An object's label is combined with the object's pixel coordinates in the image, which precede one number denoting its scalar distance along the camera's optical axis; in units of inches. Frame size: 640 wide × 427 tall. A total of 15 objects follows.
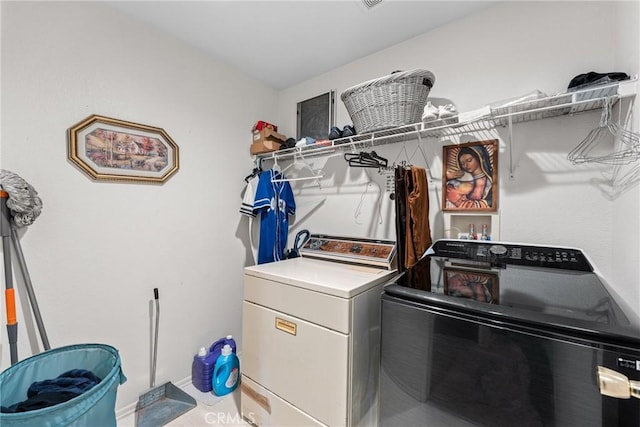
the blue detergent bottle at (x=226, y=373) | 73.9
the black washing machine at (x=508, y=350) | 25.3
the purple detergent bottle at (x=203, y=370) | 75.4
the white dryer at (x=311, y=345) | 46.5
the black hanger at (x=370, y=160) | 64.0
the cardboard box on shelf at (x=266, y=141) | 88.3
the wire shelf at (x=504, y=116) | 40.9
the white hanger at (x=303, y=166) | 84.5
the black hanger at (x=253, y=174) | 91.1
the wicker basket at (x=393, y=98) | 54.4
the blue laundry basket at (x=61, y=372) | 37.6
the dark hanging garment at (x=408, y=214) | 53.0
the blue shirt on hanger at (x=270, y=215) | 86.3
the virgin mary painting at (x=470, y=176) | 59.2
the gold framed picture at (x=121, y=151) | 59.0
